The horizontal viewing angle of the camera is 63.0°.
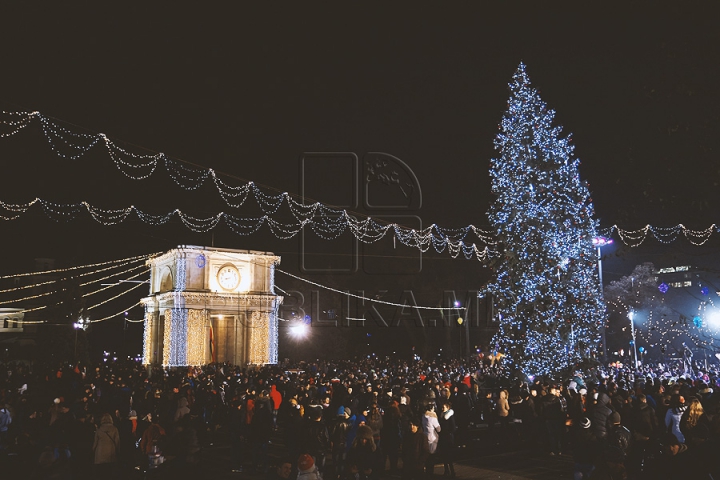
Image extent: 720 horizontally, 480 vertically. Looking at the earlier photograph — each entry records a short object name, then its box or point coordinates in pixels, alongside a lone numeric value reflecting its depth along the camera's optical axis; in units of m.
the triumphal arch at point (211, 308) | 39.72
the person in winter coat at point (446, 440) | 12.15
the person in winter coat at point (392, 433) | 11.91
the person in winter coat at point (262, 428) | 12.62
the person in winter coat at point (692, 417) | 9.08
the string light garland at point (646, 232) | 29.09
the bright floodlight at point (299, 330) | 49.17
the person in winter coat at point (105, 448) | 10.18
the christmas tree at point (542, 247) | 22.70
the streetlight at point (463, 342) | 53.76
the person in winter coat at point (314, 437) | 11.34
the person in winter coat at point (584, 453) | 9.23
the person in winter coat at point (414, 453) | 10.16
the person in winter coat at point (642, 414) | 11.48
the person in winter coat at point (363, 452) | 9.50
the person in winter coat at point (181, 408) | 13.89
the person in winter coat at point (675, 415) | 11.45
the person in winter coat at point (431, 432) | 10.90
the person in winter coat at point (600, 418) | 11.47
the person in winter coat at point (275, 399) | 17.70
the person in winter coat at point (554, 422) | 14.22
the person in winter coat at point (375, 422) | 12.11
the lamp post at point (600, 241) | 26.52
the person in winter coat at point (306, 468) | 7.50
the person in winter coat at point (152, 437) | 10.69
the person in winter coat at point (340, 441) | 11.78
